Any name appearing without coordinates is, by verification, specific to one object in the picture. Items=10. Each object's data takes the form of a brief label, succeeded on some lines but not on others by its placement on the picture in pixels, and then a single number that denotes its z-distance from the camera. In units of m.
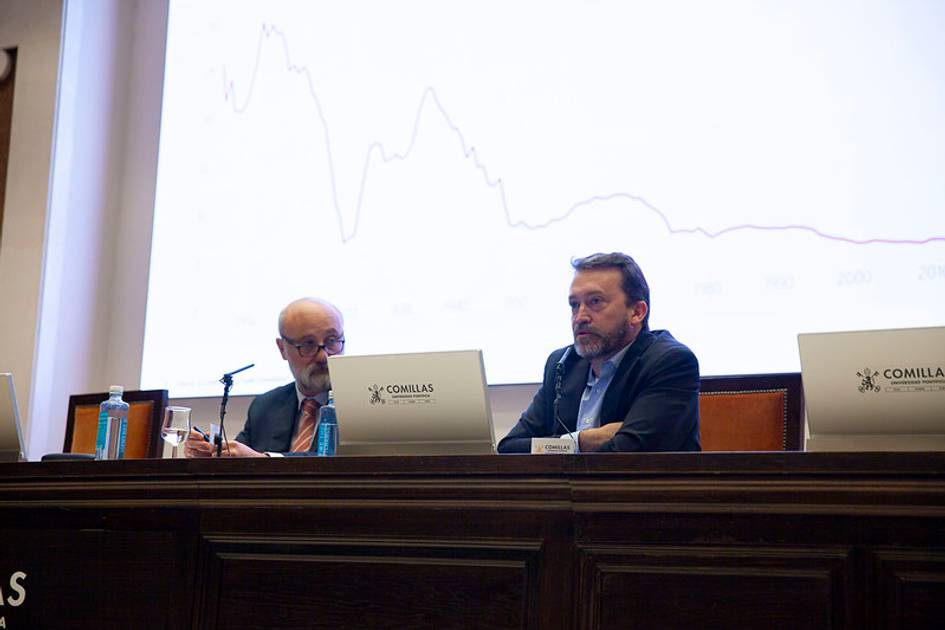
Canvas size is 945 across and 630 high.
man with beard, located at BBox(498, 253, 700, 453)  2.48
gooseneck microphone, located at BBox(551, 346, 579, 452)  2.64
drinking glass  2.48
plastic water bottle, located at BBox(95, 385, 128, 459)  2.88
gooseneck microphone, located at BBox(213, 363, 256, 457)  2.42
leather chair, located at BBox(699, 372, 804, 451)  2.61
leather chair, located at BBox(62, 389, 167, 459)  3.38
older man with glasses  3.16
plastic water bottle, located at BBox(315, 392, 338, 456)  2.79
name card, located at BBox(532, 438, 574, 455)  2.12
